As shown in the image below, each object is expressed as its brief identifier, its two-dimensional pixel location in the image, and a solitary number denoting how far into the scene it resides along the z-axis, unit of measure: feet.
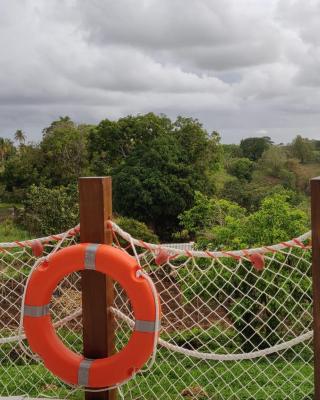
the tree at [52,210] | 41.32
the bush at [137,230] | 41.09
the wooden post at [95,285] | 6.41
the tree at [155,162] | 60.13
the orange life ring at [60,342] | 6.16
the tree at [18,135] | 123.13
